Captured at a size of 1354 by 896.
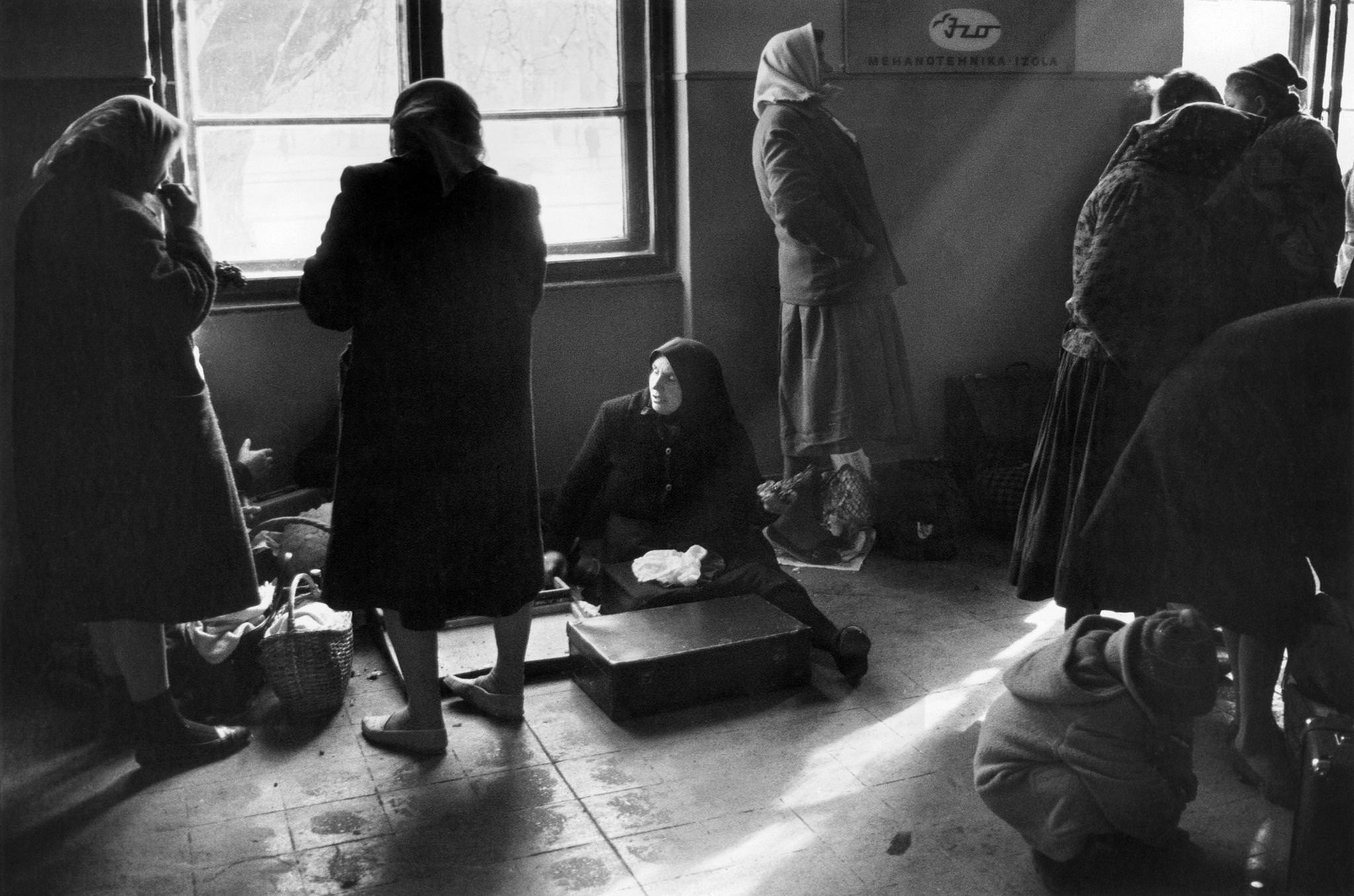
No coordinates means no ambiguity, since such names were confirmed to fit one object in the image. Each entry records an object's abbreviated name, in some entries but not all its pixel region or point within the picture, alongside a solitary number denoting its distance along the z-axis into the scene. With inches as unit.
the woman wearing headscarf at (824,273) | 215.8
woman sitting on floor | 193.2
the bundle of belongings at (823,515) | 221.8
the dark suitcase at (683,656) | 156.1
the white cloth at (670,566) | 182.5
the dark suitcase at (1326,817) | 104.5
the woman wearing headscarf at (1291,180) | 173.5
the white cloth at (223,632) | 156.9
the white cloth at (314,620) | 157.1
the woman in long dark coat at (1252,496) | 121.8
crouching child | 107.9
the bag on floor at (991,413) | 247.0
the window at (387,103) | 205.6
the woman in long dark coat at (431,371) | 132.4
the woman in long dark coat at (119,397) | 132.4
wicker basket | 155.1
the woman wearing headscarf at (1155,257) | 133.0
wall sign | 238.1
